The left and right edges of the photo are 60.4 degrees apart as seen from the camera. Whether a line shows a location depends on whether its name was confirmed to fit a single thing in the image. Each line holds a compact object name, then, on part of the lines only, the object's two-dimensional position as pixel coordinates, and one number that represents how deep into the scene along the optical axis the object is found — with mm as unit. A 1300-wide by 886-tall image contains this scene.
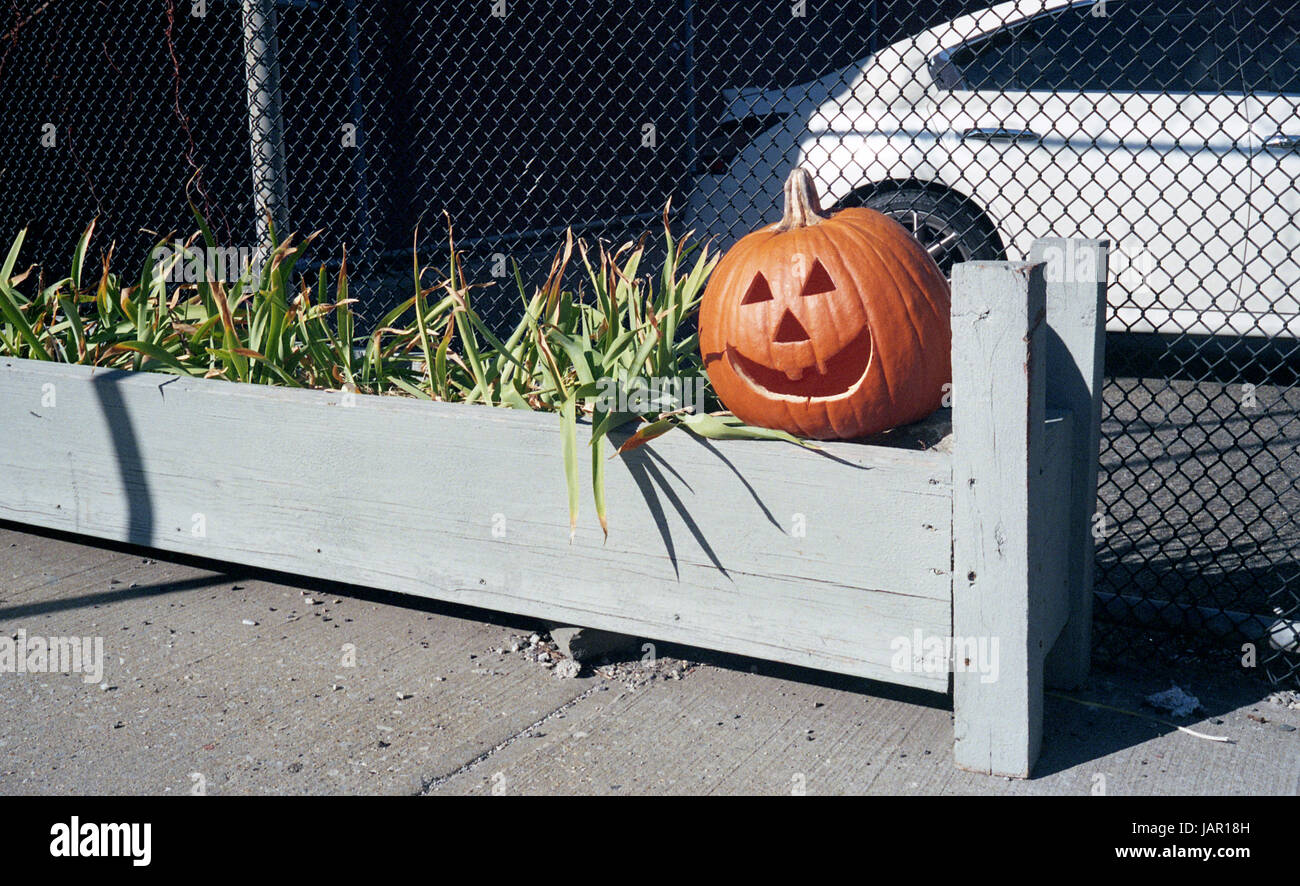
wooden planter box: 2086
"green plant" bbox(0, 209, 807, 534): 2568
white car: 4430
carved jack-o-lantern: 2279
